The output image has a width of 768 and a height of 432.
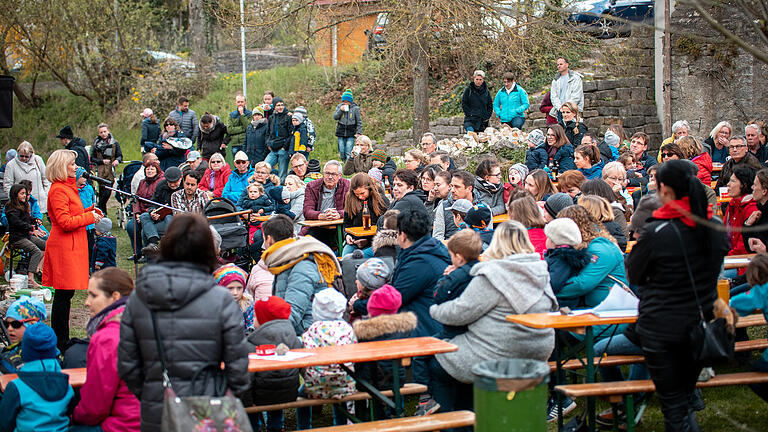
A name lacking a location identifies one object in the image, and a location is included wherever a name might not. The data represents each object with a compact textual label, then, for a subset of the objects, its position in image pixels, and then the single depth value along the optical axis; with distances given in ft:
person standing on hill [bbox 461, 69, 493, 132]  52.49
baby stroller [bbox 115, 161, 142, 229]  44.65
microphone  28.46
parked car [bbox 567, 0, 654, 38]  57.21
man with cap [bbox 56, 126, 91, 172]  45.55
